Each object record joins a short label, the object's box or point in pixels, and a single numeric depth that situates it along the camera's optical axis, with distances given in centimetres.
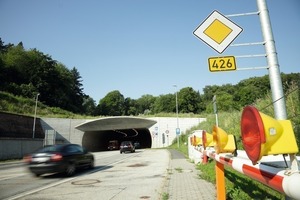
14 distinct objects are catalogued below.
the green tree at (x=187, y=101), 10031
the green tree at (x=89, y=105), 11038
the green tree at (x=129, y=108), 12975
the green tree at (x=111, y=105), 11675
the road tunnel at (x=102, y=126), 5325
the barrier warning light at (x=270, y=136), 212
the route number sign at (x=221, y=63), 498
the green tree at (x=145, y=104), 14100
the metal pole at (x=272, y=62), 380
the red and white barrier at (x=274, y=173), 189
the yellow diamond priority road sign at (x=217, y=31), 488
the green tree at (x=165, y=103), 11175
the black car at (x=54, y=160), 1253
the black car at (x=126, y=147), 3675
